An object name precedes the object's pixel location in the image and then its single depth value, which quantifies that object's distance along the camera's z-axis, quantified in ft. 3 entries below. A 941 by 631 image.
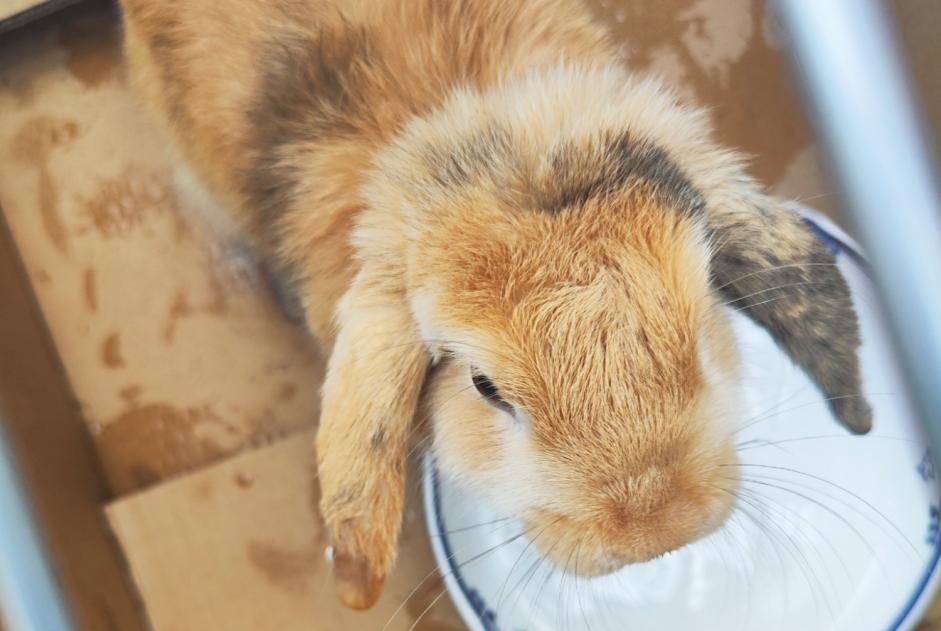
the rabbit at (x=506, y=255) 1.37
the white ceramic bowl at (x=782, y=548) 1.66
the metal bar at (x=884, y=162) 1.14
